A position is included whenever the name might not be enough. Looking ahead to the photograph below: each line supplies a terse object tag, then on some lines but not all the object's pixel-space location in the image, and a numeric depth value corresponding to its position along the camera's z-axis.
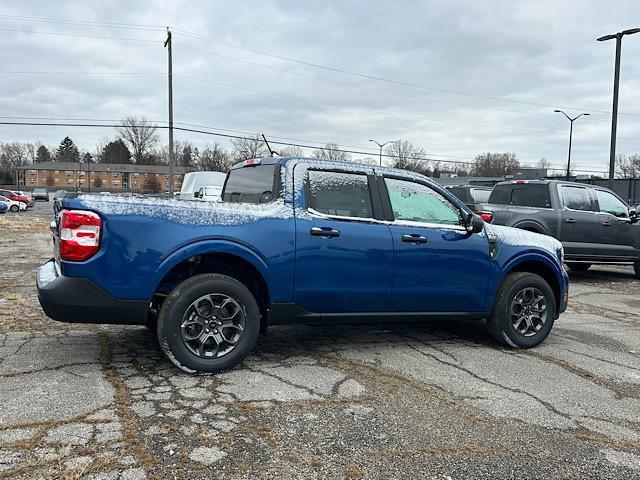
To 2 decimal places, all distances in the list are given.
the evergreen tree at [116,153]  117.56
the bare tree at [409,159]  76.24
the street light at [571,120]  37.01
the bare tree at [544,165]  95.90
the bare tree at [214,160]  87.32
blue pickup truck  3.91
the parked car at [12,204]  39.46
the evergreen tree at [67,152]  137.40
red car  45.66
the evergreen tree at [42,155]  135.88
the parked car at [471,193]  16.14
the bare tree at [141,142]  111.88
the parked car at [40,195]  75.46
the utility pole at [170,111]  28.83
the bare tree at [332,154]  61.66
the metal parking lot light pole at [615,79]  17.76
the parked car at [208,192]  15.67
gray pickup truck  10.07
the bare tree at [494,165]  92.76
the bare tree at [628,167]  90.49
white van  18.83
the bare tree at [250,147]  57.66
